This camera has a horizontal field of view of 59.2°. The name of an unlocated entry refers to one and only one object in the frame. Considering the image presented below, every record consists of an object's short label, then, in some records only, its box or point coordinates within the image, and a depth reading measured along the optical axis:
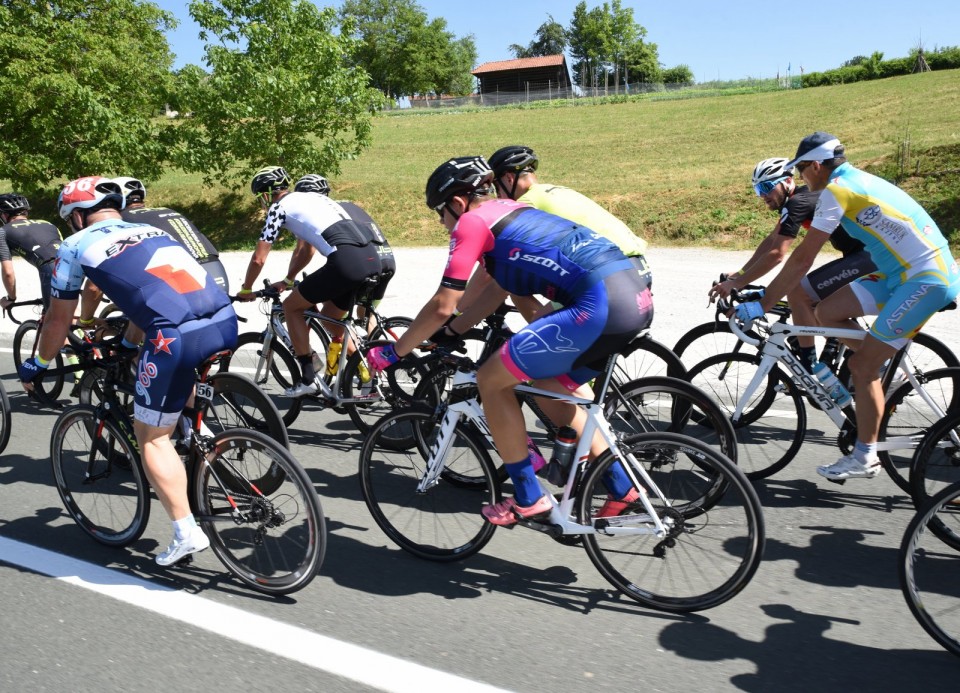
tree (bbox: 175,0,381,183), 21.27
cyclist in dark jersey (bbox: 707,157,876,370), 5.64
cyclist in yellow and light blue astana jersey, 4.68
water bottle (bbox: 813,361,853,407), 5.26
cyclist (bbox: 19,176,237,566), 4.05
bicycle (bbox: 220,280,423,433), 6.52
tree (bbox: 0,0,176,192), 23.17
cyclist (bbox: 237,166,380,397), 6.40
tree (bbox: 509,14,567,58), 134.25
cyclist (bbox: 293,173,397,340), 6.74
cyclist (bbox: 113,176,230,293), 6.45
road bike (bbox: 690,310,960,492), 5.01
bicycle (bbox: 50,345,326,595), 4.05
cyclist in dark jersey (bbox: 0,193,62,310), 7.89
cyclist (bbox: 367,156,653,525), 3.81
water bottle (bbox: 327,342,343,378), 6.64
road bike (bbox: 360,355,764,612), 3.79
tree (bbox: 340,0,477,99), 102.12
